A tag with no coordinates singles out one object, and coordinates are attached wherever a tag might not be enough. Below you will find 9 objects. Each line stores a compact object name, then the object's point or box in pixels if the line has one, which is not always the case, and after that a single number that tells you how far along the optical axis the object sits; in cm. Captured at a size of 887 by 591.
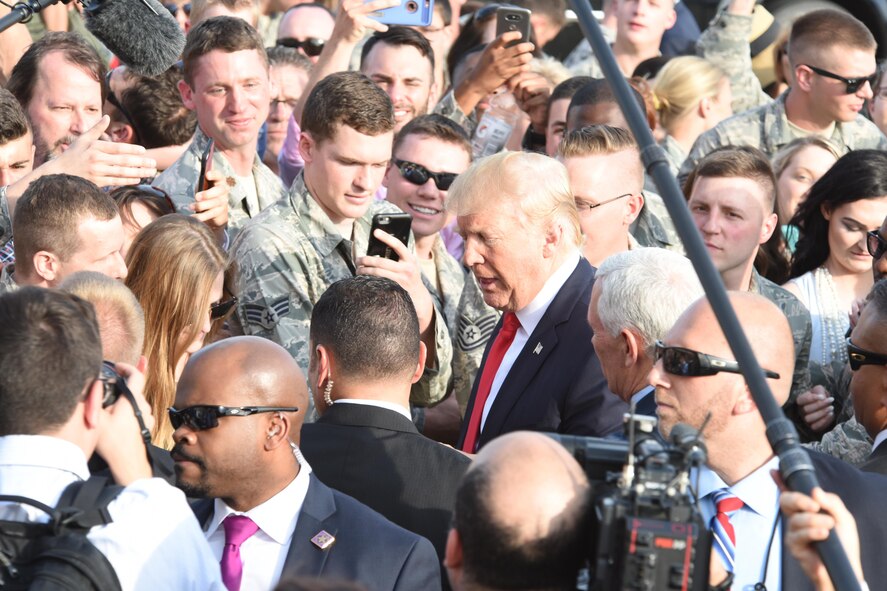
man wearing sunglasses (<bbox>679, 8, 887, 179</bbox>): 1581
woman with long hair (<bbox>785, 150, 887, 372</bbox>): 1277
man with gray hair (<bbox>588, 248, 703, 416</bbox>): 859
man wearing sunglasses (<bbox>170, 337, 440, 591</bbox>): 708
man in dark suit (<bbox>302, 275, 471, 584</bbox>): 809
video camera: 496
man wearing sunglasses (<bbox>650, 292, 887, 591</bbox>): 709
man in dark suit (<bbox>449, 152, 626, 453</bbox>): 966
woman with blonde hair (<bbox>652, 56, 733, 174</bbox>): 1677
